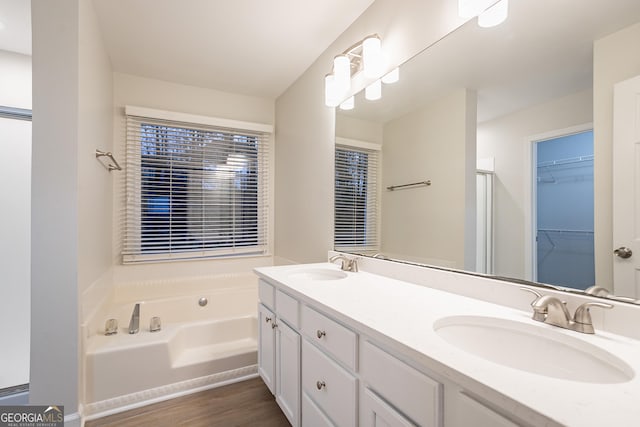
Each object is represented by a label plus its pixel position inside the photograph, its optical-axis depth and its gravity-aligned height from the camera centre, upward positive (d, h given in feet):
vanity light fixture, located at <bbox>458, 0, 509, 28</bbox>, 3.74 +2.69
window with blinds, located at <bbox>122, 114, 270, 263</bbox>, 8.98 +0.72
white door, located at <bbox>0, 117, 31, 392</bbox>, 7.05 -0.90
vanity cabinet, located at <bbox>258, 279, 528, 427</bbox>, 2.29 -1.72
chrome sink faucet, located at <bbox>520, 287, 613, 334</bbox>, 2.68 -0.93
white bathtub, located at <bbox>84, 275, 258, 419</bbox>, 5.82 -3.08
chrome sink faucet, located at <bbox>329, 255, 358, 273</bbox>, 6.15 -1.05
